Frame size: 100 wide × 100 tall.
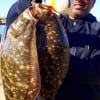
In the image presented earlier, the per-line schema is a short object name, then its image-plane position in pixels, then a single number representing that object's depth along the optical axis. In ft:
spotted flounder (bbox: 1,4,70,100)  2.86
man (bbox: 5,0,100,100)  3.53
